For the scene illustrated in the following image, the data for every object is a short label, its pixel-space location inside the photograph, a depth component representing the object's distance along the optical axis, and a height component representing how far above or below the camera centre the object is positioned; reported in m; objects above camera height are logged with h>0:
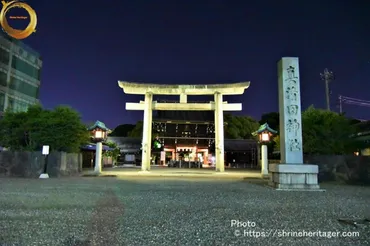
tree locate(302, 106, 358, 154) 16.11 +1.33
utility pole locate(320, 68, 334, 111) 35.59 +10.34
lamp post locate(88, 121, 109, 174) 20.75 +1.66
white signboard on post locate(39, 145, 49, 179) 15.70 -0.35
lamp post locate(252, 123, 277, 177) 20.72 +1.57
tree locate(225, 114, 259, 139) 42.88 +4.89
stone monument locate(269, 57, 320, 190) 11.52 +0.84
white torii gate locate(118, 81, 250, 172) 23.59 +4.51
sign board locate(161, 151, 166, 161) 38.50 +0.37
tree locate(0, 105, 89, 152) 17.02 +1.57
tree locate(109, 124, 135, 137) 58.50 +5.41
